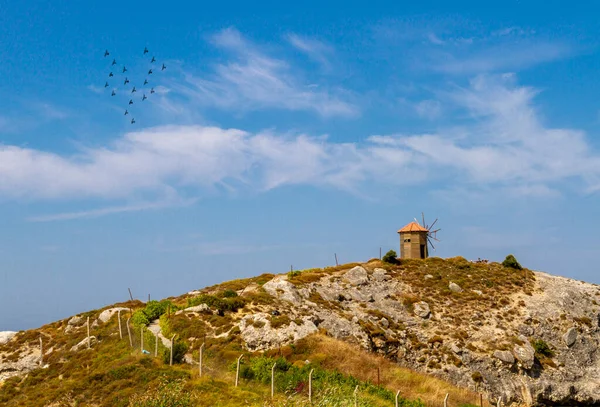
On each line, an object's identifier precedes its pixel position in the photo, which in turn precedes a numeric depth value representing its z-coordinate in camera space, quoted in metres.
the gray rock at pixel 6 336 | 68.21
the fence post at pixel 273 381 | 39.47
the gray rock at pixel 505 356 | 60.22
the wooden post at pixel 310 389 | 37.28
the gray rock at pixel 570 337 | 66.81
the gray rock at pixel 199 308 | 58.72
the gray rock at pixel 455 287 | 75.11
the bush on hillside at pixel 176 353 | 46.44
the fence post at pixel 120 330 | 55.92
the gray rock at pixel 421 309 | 67.88
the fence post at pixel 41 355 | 58.64
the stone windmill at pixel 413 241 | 87.94
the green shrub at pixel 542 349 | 64.12
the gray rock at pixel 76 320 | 67.12
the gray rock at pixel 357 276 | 73.00
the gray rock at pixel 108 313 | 64.38
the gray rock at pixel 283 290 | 63.69
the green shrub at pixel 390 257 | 82.00
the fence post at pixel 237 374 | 41.03
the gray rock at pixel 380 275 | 75.19
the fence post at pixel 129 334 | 53.06
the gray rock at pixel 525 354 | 60.82
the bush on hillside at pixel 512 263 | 85.38
